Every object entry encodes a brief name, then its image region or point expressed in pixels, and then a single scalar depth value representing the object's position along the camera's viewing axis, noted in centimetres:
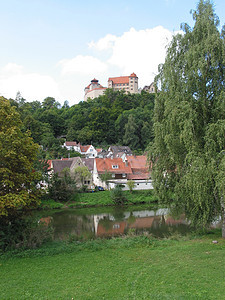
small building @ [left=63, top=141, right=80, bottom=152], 7262
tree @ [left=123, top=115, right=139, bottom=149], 7562
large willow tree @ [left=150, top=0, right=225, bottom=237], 1173
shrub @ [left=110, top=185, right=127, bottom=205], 3309
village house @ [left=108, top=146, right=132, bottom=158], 6802
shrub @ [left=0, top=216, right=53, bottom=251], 1192
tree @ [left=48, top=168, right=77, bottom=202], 3300
